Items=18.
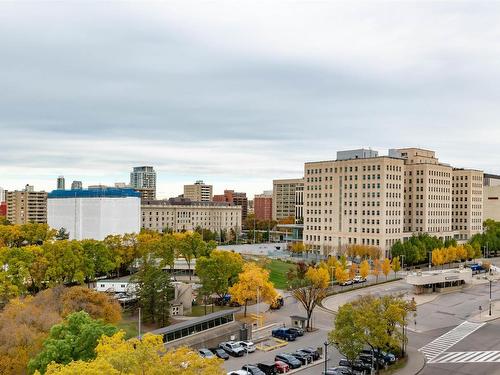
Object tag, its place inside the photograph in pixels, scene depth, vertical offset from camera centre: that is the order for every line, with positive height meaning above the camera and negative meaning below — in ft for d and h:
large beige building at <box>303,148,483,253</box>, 353.72 +5.40
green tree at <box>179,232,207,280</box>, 270.05 -22.41
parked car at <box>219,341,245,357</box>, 142.92 -41.46
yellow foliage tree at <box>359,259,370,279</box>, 255.13 -32.71
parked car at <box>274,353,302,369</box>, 132.67 -41.44
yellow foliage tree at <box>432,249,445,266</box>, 303.48 -31.02
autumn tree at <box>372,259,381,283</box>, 259.72 -33.44
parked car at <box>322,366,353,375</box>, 124.77 -41.71
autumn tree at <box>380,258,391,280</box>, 259.19 -31.75
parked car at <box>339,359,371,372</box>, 129.29 -41.82
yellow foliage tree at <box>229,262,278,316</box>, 180.86 -30.37
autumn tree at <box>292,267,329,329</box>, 173.47 -30.30
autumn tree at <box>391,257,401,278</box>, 268.13 -31.96
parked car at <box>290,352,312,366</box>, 135.95 -41.52
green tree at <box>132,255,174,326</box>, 169.37 -31.47
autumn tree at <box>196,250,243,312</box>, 195.29 -26.85
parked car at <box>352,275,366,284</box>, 264.87 -39.36
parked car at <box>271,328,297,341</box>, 158.67 -41.38
